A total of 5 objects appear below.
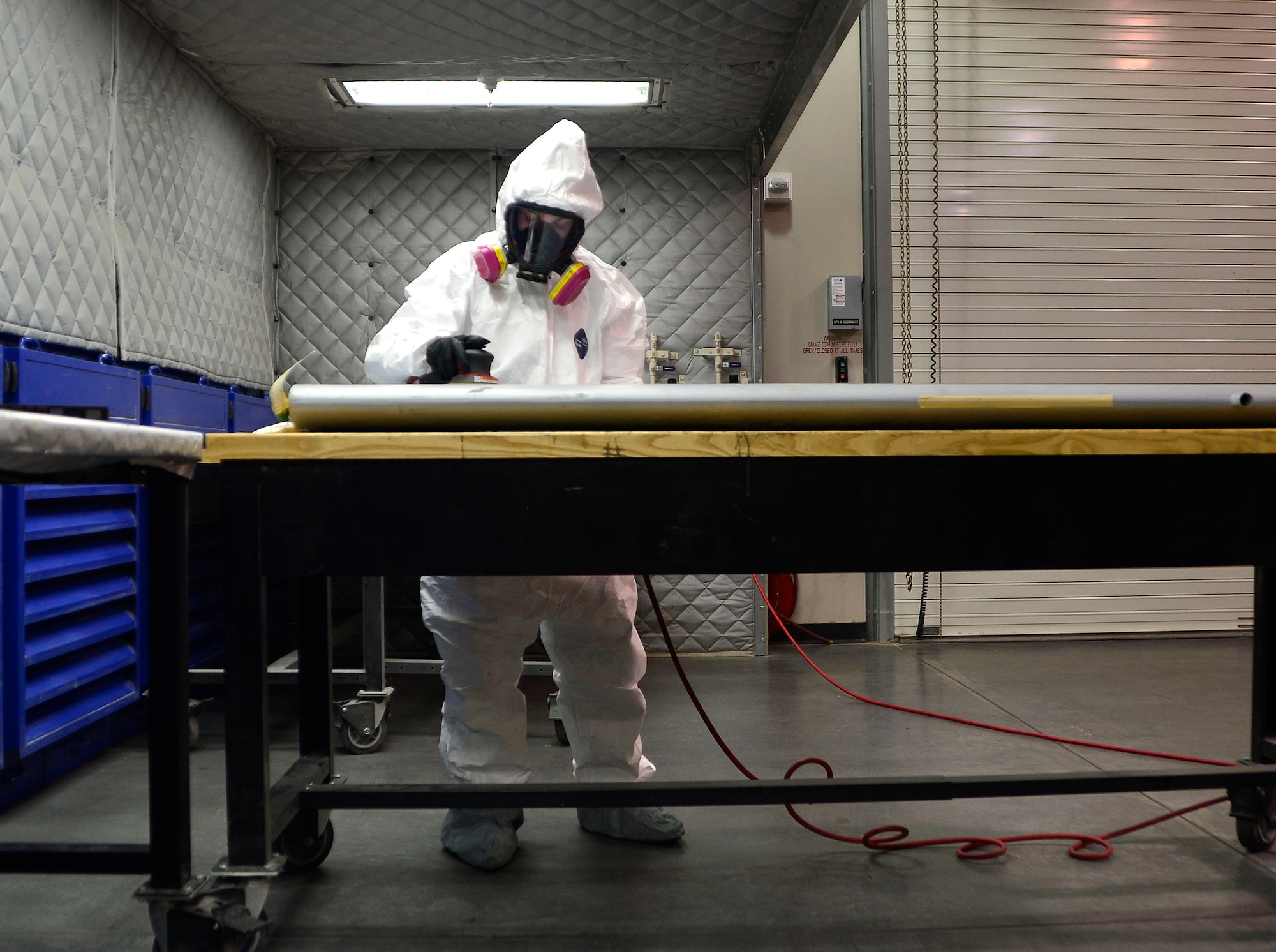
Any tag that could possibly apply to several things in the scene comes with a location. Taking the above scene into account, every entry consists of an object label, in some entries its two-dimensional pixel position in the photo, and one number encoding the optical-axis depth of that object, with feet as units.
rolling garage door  11.80
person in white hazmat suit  4.82
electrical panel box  11.32
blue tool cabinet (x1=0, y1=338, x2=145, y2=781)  5.28
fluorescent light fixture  8.84
